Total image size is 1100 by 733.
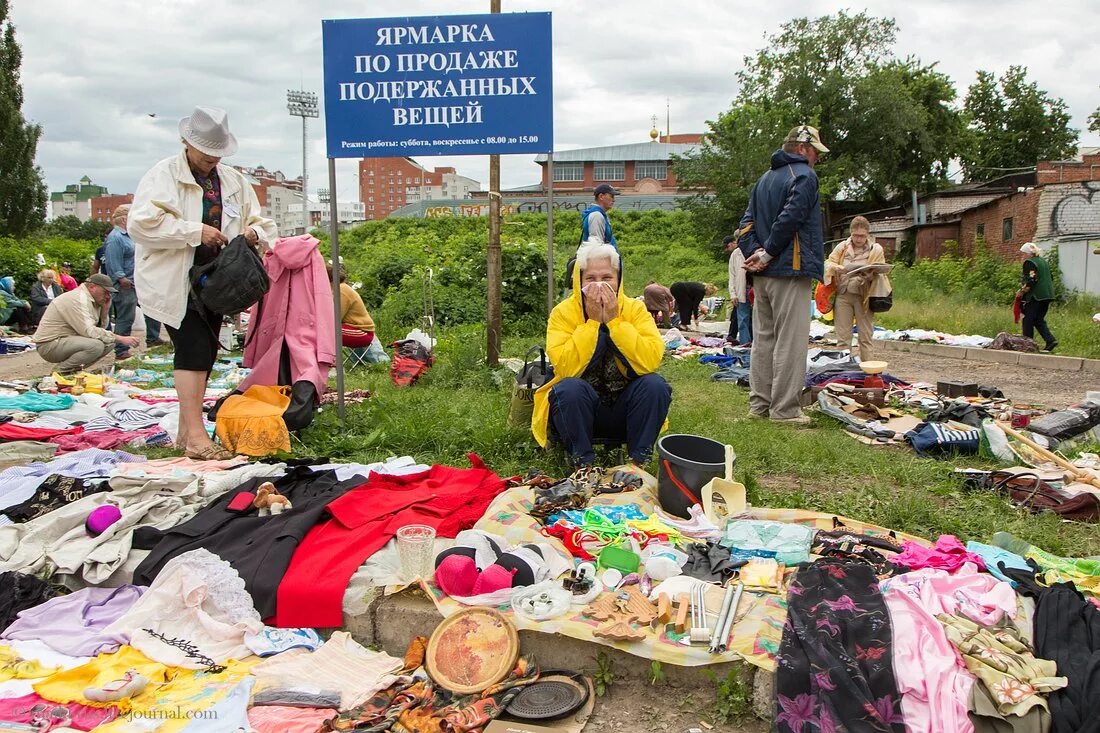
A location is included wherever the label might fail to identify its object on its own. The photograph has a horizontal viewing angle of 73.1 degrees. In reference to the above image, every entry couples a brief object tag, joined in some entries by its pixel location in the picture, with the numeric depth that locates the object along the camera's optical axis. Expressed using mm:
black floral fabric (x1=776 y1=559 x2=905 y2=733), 2230
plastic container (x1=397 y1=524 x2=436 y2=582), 3031
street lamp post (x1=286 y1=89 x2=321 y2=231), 44281
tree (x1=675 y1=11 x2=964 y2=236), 40844
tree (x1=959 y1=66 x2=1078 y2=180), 46625
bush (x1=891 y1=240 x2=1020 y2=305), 18344
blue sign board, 5547
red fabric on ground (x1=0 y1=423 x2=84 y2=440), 5395
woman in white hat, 4758
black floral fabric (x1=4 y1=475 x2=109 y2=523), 3760
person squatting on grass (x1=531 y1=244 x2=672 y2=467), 4301
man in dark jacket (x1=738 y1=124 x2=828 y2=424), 5945
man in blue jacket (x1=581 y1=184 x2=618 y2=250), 8352
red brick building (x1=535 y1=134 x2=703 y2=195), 75938
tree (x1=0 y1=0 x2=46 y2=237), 33125
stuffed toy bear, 3684
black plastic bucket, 3771
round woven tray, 2596
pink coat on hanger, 5578
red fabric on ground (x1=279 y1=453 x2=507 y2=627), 2965
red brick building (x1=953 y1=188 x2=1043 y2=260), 22453
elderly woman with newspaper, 8750
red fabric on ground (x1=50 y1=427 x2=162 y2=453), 5344
